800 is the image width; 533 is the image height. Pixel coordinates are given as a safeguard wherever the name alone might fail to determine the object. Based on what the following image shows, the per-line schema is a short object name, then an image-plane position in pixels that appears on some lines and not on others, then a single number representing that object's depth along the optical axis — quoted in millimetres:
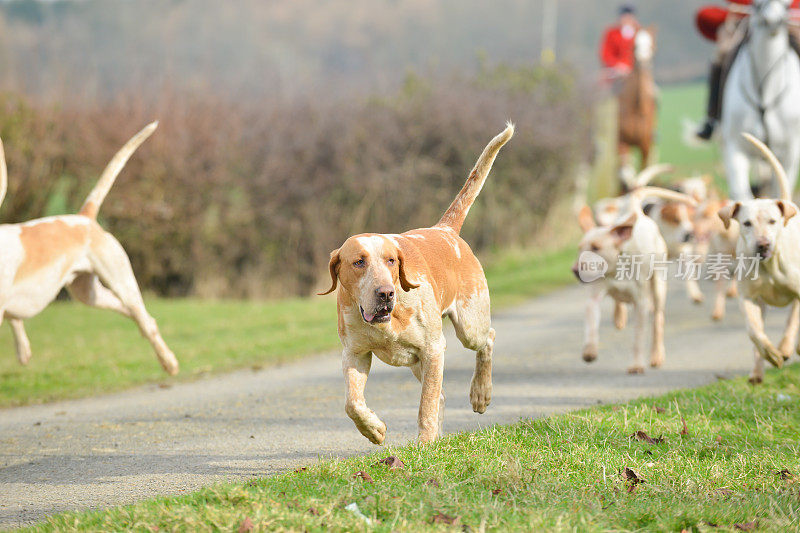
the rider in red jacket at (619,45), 38781
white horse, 18359
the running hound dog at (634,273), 15352
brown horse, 32125
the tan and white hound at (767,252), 12695
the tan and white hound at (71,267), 13305
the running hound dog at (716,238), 19625
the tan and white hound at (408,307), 8555
